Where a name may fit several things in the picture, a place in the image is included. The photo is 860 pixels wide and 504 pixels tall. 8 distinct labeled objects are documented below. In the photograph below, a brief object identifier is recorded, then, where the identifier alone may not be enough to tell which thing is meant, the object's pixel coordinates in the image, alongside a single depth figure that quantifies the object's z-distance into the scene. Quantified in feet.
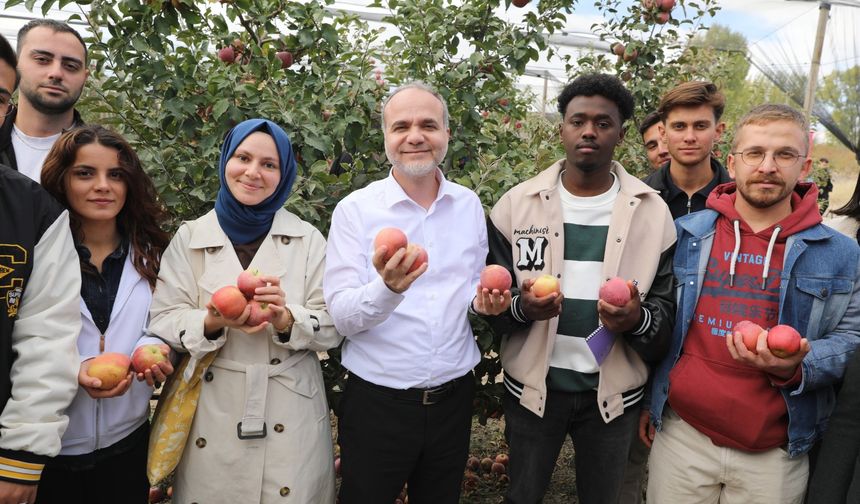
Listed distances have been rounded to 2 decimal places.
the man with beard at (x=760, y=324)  6.97
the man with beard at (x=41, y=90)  8.41
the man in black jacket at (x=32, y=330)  6.00
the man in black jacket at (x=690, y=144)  9.80
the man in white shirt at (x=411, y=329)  7.39
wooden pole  34.55
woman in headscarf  7.06
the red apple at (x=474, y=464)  13.55
